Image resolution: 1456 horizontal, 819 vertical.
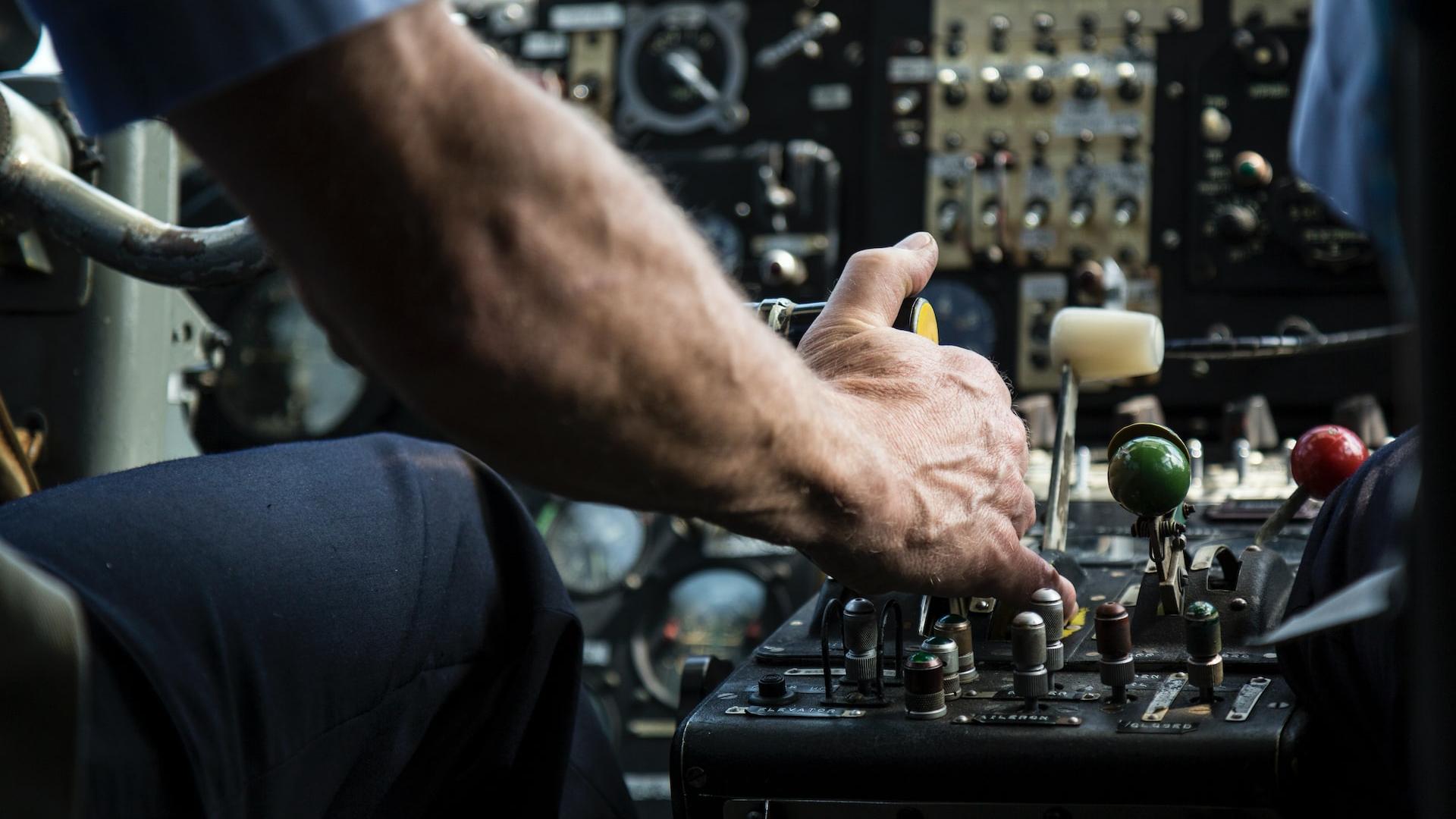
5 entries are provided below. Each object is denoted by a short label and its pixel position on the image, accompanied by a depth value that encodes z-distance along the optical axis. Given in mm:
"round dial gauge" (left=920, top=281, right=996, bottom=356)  2910
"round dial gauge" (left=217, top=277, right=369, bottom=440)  3268
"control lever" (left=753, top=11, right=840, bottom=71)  3135
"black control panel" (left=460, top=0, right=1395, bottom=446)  2707
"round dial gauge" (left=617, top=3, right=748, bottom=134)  3219
